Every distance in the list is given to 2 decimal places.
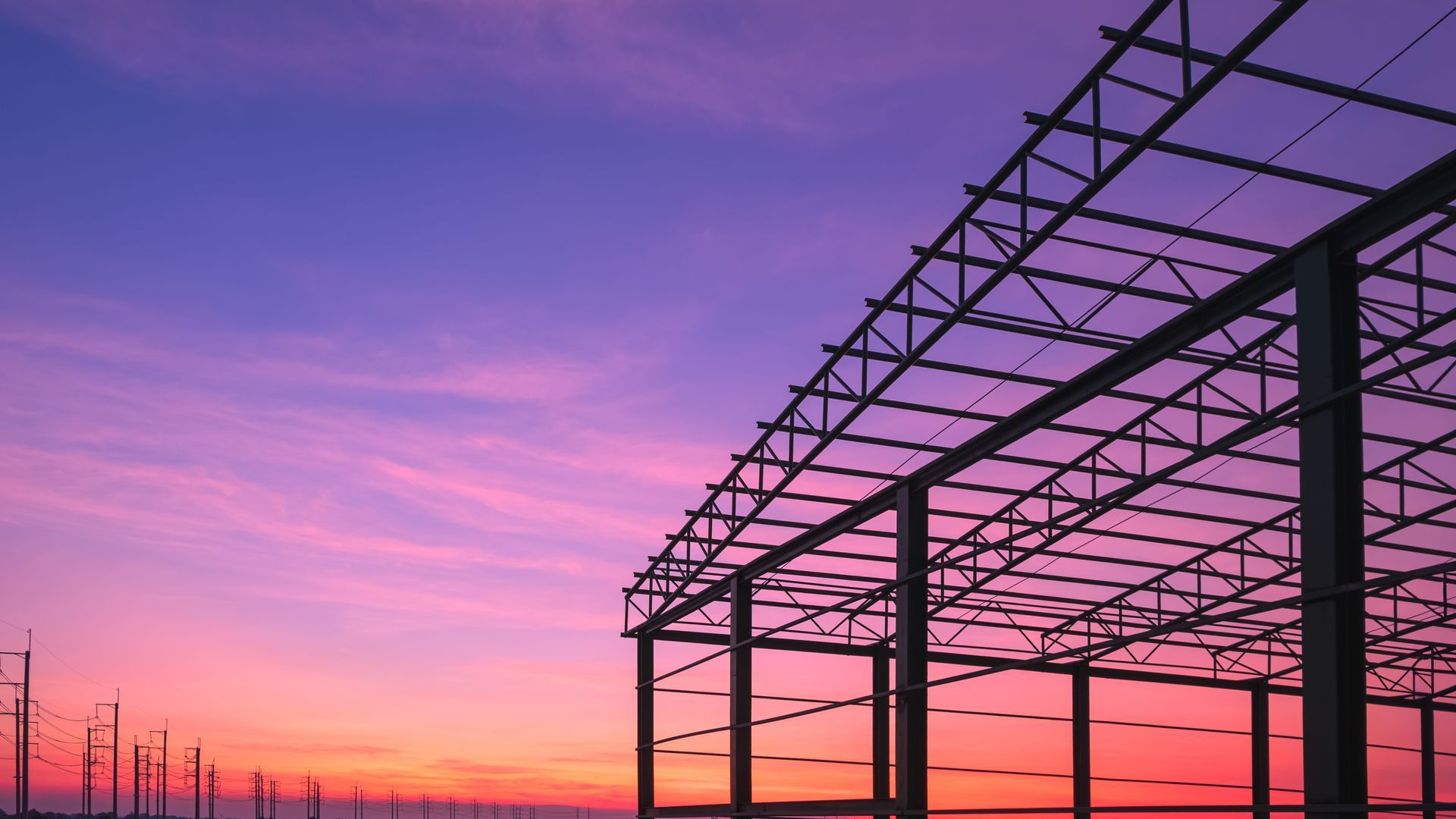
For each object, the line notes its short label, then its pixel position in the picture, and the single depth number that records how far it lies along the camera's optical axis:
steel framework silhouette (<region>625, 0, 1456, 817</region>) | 13.32
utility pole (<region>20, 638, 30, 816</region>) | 62.66
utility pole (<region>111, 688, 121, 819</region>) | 95.31
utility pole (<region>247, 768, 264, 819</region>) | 154.88
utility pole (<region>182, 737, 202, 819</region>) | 111.62
